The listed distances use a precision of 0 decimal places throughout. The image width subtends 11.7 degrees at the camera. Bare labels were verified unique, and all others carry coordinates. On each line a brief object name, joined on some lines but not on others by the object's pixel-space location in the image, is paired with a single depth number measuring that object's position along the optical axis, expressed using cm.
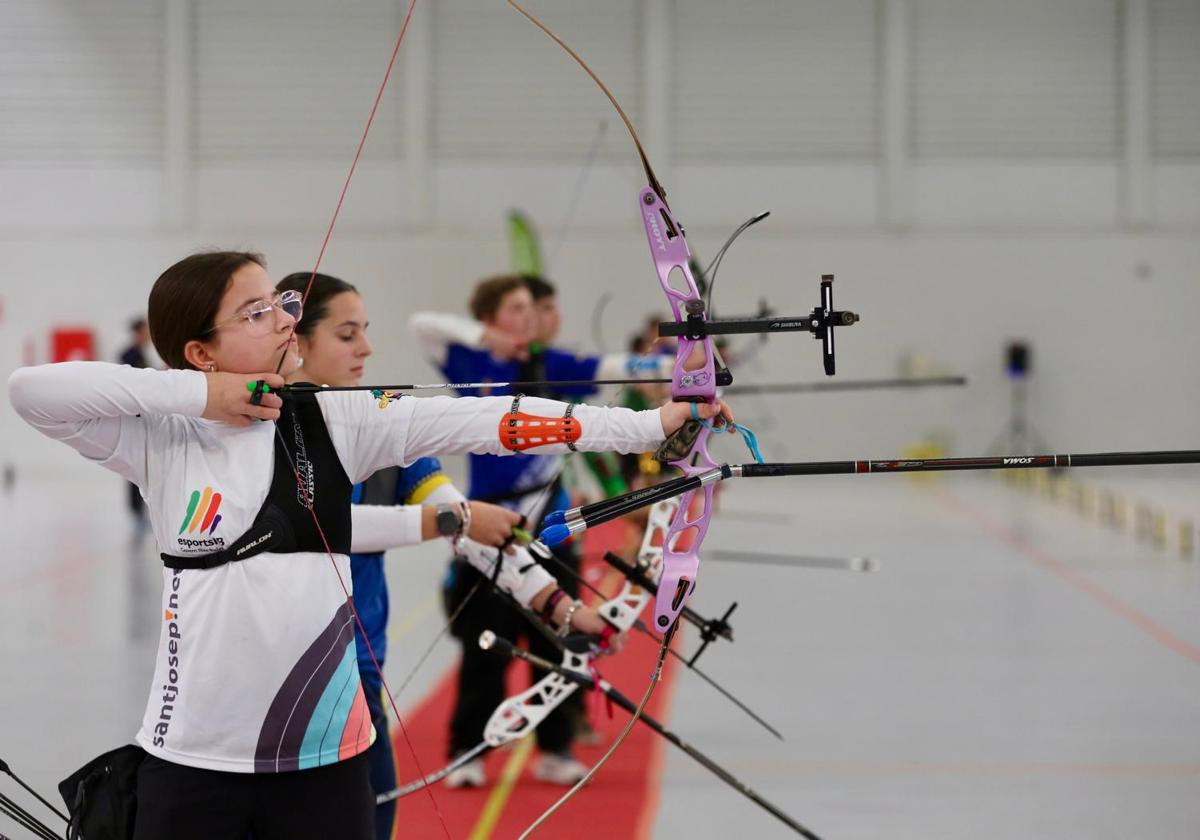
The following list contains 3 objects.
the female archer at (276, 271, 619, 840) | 887
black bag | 829
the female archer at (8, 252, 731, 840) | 824
